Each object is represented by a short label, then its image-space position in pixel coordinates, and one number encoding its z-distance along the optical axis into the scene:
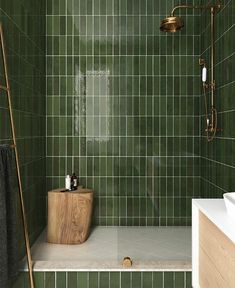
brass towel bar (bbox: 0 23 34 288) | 2.25
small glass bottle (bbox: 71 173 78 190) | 3.27
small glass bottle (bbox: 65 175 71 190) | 3.24
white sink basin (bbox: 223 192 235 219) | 1.45
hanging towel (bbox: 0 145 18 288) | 2.06
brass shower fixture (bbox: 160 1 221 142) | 2.90
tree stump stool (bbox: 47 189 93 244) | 3.03
